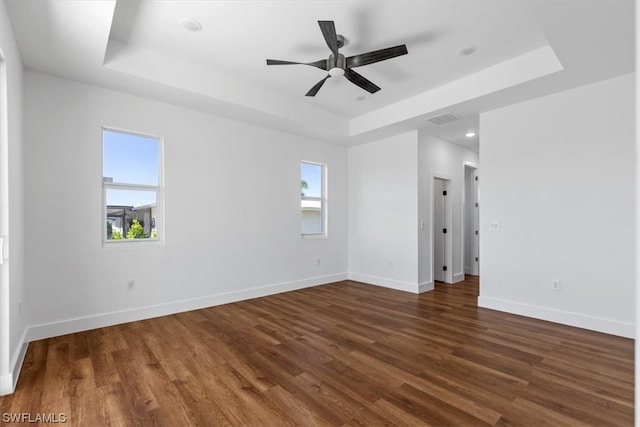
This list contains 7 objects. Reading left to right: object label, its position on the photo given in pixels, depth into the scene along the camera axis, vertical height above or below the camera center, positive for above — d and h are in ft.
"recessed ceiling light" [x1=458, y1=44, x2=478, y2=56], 10.57 +5.79
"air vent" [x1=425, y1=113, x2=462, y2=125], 14.69 +4.77
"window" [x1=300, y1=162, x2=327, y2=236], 18.94 +1.10
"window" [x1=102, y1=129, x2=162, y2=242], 12.10 +1.30
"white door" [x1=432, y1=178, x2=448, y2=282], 20.36 -1.04
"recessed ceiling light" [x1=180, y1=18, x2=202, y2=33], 9.21 +5.95
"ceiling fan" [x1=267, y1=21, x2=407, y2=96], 8.48 +4.84
